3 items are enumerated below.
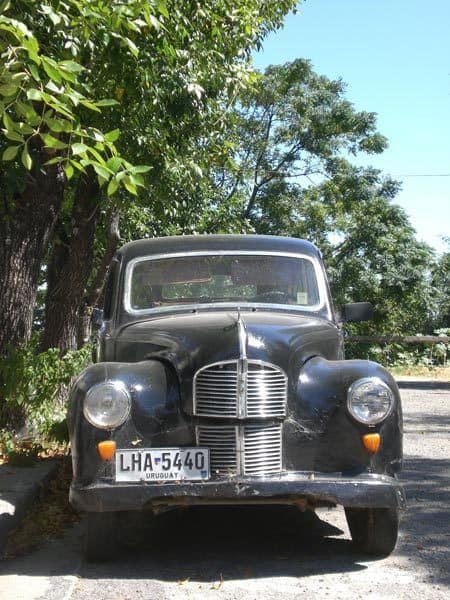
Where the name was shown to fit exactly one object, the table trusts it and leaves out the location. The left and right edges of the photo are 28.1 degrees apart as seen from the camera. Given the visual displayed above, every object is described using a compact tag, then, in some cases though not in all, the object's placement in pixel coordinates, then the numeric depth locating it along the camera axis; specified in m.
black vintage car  4.84
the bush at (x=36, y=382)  8.37
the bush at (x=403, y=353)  28.50
